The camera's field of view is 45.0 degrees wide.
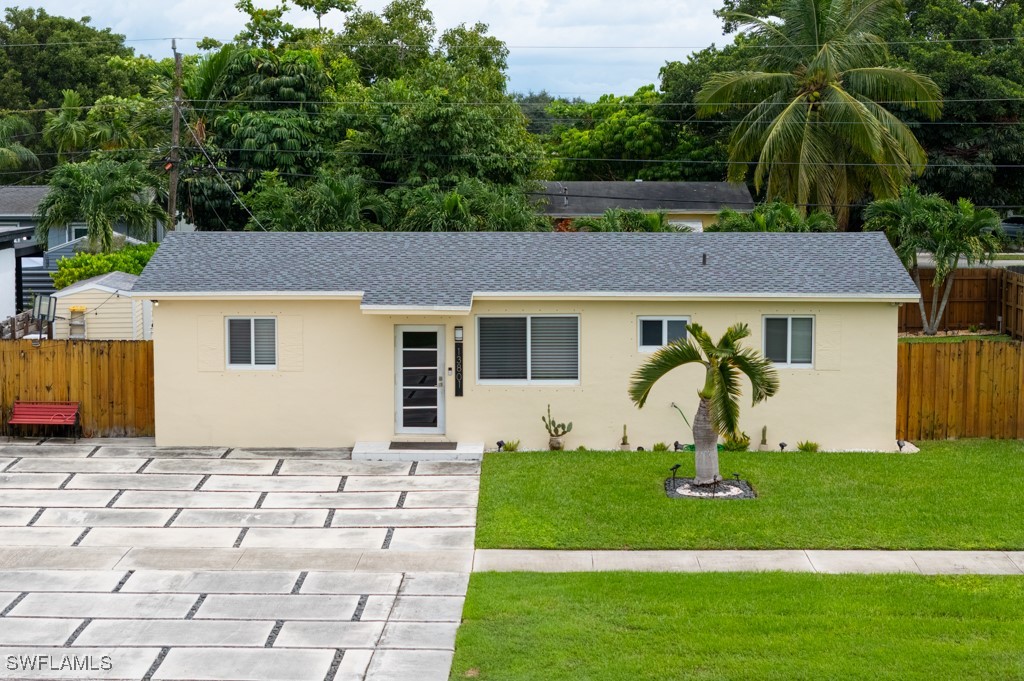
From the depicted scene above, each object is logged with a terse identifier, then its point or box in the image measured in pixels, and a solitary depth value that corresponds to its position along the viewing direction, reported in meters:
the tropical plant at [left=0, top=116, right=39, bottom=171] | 59.69
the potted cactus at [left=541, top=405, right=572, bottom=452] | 20.45
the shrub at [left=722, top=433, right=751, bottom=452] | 20.34
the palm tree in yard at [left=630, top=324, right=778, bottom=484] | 16.88
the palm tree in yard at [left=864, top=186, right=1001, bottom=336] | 31.34
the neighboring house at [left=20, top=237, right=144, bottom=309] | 34.47
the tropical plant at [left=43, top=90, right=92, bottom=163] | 54.50
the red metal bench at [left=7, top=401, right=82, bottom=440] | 20.83
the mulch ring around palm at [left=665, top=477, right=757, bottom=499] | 17.28
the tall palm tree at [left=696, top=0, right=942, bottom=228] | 36.97
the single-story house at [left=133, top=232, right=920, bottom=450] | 20.38
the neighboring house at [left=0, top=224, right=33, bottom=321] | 31.80
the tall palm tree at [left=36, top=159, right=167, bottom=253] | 33.81
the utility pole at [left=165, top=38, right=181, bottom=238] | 32.16
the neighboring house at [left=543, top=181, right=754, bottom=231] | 47.41
